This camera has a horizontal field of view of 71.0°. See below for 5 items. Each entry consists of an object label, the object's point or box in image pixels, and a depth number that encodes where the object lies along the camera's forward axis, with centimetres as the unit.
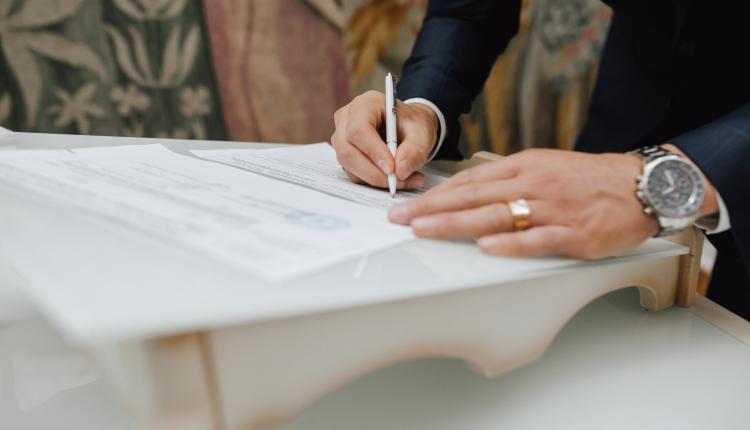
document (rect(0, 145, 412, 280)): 33
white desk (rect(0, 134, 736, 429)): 26
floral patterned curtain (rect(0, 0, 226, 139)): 102
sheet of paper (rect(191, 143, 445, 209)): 53
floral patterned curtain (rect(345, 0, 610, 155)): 131
